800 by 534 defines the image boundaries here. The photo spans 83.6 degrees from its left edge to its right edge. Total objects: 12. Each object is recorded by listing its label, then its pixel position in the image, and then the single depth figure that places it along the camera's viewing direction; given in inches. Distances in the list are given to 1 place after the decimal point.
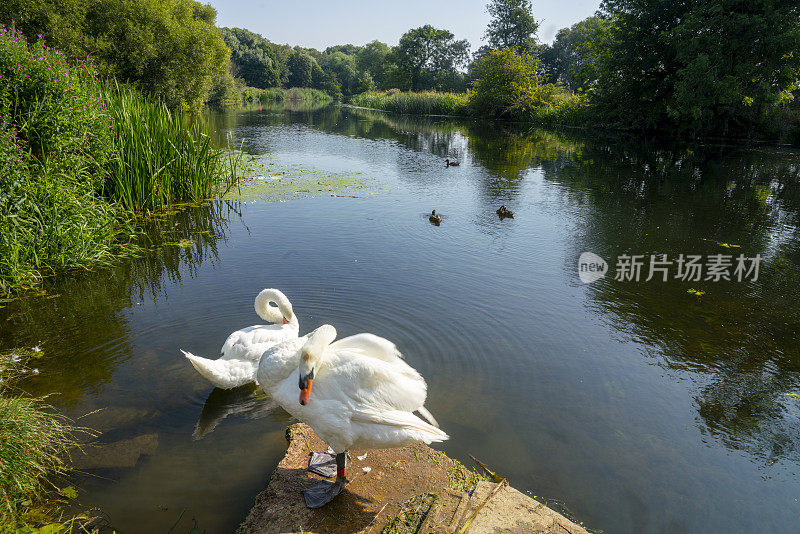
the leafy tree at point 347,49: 6569.9
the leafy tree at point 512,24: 3036.4
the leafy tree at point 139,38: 789.9
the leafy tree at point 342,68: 4872.5
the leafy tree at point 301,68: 4726.9
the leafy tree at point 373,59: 4362.7
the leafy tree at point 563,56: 3078.2
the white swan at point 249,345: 186.9
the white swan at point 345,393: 138.9
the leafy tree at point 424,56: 3235.7
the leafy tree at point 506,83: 1811.0
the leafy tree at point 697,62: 987.3
